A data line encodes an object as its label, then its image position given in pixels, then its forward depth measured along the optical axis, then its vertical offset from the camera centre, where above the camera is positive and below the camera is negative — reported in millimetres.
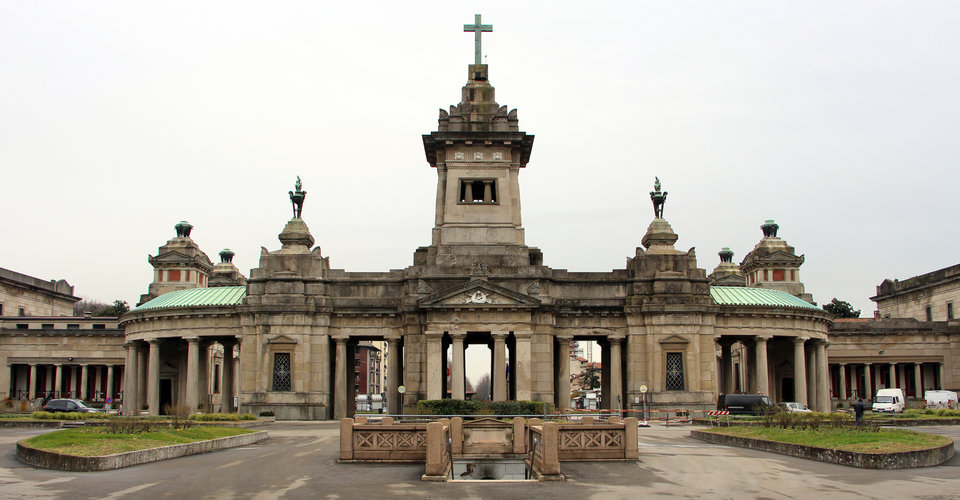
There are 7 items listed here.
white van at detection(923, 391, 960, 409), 69562 -3514
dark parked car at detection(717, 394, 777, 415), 51250 -2791
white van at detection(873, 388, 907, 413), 66500 -3511
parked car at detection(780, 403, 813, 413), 55234 -3316
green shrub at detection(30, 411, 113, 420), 52631 -3537
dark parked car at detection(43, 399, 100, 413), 65312 -3646
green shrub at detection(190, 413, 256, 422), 49781 -3420
